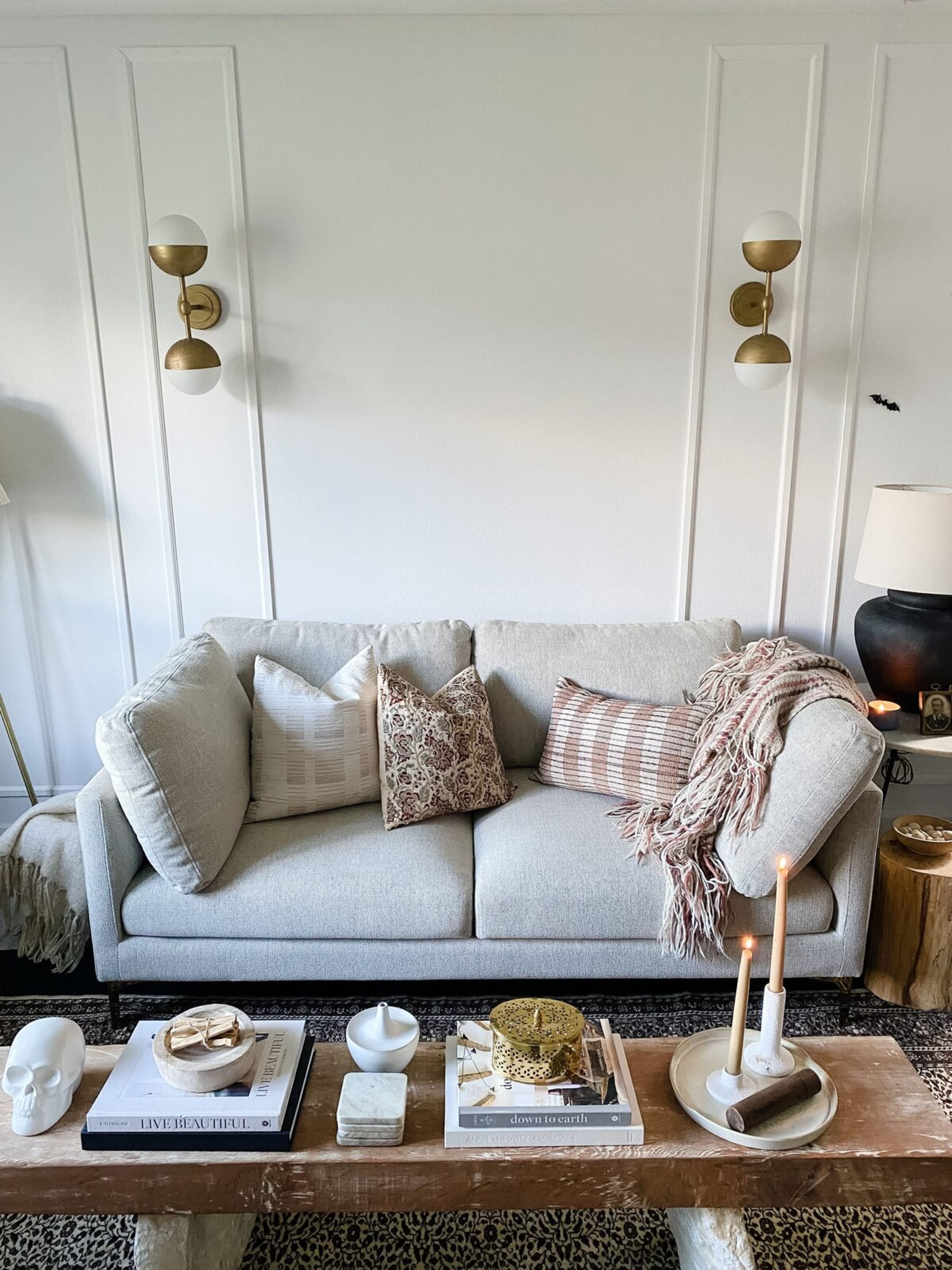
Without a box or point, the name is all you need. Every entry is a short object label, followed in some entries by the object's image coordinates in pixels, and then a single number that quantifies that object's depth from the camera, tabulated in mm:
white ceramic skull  1476
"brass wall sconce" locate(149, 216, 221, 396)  2539
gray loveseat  2170
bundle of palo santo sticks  1539
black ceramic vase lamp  2484
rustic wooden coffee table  1437
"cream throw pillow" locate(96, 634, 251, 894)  2080
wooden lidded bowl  1497
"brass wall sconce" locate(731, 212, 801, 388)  2580
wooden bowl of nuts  2346
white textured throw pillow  2432
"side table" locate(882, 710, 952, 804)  2467
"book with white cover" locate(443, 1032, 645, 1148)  1470
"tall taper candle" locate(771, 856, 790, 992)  1474
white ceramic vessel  1571
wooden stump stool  2273
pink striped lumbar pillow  2436
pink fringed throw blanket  2146
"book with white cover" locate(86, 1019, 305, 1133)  1463
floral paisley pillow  2410
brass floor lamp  2871
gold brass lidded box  1539
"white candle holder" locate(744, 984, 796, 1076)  1567
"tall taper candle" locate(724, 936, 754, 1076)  1463
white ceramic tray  1465
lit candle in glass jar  2551
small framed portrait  2557
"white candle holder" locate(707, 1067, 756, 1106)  1541
